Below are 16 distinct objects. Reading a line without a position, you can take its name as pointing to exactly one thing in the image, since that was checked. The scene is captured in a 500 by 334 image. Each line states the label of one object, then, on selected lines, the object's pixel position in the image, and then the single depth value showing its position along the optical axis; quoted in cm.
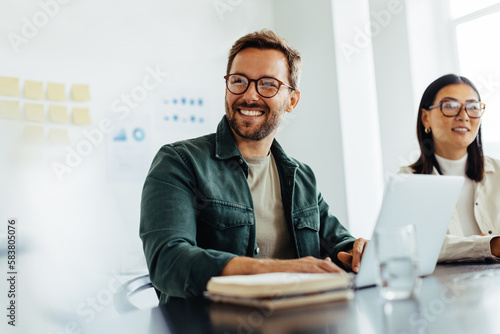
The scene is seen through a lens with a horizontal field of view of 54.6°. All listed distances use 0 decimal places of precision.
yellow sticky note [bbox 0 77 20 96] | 239
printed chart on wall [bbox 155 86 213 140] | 294
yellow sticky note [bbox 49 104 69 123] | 253
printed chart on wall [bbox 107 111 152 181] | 272
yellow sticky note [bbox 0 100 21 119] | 238
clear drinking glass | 78
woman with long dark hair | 183
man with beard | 107
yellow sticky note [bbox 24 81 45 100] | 246
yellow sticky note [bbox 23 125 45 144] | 242
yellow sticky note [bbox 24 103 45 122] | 245
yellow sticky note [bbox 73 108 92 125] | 260
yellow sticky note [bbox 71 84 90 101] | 261
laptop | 92
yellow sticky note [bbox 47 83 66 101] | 253
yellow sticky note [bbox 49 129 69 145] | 250
